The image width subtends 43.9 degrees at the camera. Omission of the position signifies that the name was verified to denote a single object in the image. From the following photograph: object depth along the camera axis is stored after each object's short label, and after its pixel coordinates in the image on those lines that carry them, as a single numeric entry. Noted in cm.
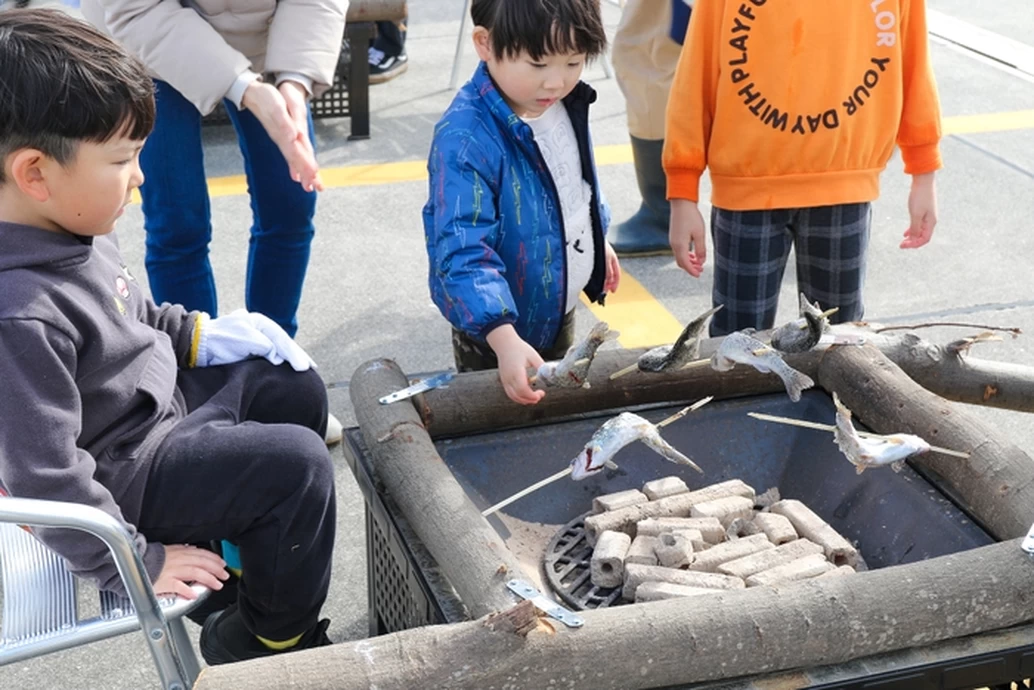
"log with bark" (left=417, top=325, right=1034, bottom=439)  259
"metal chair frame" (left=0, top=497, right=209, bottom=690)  182
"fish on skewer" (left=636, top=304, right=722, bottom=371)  239
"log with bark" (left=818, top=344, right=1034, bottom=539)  230
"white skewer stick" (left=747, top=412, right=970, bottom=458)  225
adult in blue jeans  290
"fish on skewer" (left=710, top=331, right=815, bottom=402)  224
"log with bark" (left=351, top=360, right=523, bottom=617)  203
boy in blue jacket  249
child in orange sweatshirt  292
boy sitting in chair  192
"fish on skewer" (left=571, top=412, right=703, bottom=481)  218
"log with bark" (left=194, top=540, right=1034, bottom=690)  182
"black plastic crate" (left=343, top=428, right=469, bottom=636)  214
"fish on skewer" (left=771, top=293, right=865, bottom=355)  241
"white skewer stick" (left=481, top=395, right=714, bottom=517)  226
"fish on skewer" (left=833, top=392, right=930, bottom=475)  211
